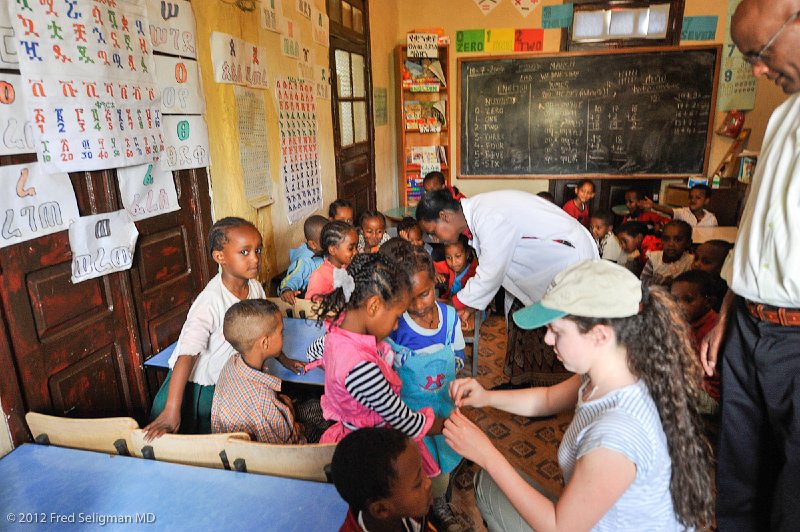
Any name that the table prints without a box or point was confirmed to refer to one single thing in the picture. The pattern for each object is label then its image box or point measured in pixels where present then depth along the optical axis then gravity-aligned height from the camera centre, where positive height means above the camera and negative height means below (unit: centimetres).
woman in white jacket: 246 -52
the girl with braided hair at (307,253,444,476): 145 -63
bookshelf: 560 +13
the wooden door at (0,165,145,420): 164 -66
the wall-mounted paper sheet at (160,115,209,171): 227 -1
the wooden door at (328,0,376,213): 422 +28
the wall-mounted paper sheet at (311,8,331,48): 370 +80
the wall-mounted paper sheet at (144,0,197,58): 215 +50
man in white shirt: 133 -60
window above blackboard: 516 +103
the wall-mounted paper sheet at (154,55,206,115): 222 +25
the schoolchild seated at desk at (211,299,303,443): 162 -79
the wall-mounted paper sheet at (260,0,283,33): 299 +73
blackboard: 531 +15
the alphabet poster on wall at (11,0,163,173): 163 +21
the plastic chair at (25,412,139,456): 150 -87
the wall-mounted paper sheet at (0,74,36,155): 154 +8
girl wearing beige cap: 103 -61
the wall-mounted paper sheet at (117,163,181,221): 205 -21
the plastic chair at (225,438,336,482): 133 -85
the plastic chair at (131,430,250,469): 141 -87
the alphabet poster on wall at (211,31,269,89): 253 +40
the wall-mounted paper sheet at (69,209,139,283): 183 -38
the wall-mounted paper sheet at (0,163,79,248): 157 -19
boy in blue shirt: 296 -74
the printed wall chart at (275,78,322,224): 330 -8
